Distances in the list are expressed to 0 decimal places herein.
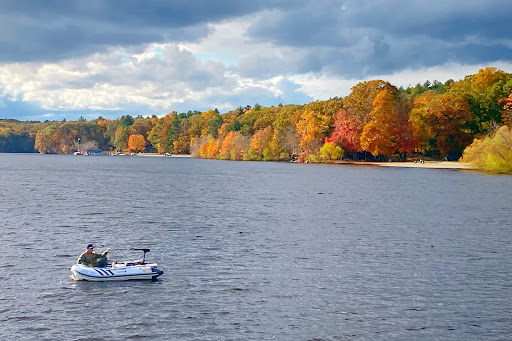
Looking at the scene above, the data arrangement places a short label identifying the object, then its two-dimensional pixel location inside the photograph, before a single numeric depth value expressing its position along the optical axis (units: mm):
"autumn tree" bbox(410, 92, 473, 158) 176750
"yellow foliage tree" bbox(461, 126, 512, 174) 128875
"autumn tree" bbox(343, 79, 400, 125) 193250
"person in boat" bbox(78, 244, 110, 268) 36312
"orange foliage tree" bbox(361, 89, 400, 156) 182375
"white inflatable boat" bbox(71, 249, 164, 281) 35406
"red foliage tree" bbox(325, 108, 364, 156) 191875
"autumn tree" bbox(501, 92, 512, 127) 164325
